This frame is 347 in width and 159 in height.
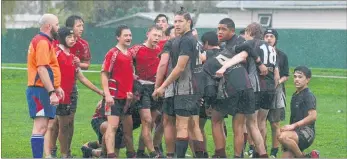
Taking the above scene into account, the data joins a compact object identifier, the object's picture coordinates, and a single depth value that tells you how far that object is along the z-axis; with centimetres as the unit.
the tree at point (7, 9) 4444
